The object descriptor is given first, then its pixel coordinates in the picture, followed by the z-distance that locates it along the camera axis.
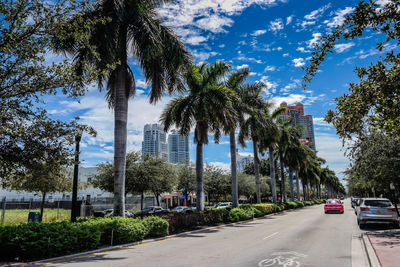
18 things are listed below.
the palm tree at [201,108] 18.95
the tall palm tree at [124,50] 12.51
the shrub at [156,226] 12.50
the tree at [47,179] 10.27
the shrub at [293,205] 41.22
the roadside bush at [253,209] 24.70
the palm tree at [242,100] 23.84
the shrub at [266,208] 26.92
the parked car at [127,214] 26.38
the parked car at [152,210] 32.46
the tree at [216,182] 49.58
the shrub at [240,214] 20.63
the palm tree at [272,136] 29.64
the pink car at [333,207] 30.94
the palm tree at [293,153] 40.16
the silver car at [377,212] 14.72
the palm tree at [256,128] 26.33
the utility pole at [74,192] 13.93
